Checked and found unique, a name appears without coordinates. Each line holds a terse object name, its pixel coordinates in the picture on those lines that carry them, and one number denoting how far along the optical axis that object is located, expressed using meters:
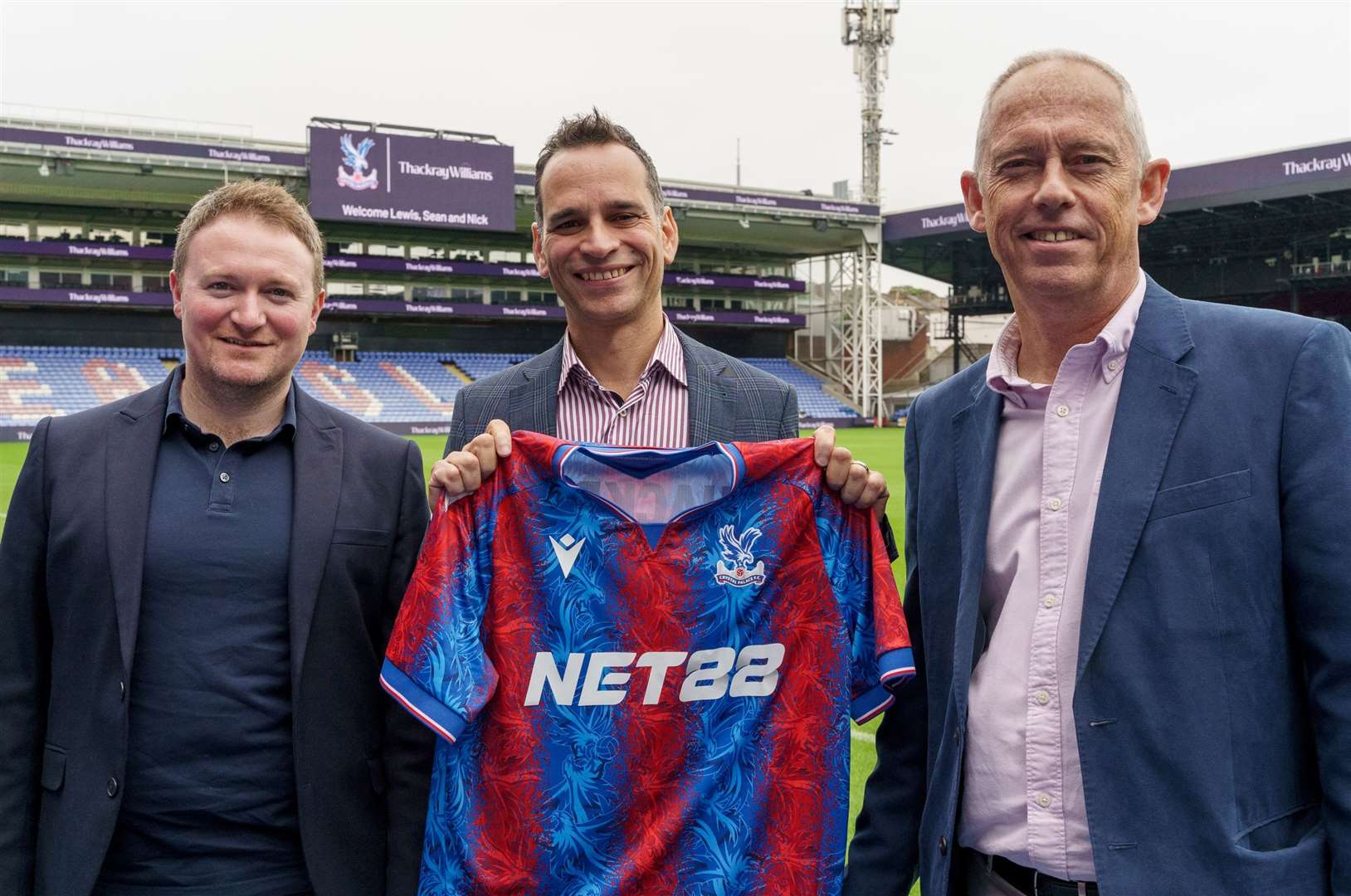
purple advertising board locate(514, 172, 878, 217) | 35.69
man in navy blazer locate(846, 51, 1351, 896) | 1.79
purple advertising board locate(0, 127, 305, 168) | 28.62
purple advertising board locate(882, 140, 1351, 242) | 29.48
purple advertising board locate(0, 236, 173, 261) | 32.25
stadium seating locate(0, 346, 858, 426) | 30.18
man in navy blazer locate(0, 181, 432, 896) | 2.18
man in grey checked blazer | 2.40
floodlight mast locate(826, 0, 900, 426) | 40.06
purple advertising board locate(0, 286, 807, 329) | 32.81
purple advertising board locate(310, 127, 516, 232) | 32.06
